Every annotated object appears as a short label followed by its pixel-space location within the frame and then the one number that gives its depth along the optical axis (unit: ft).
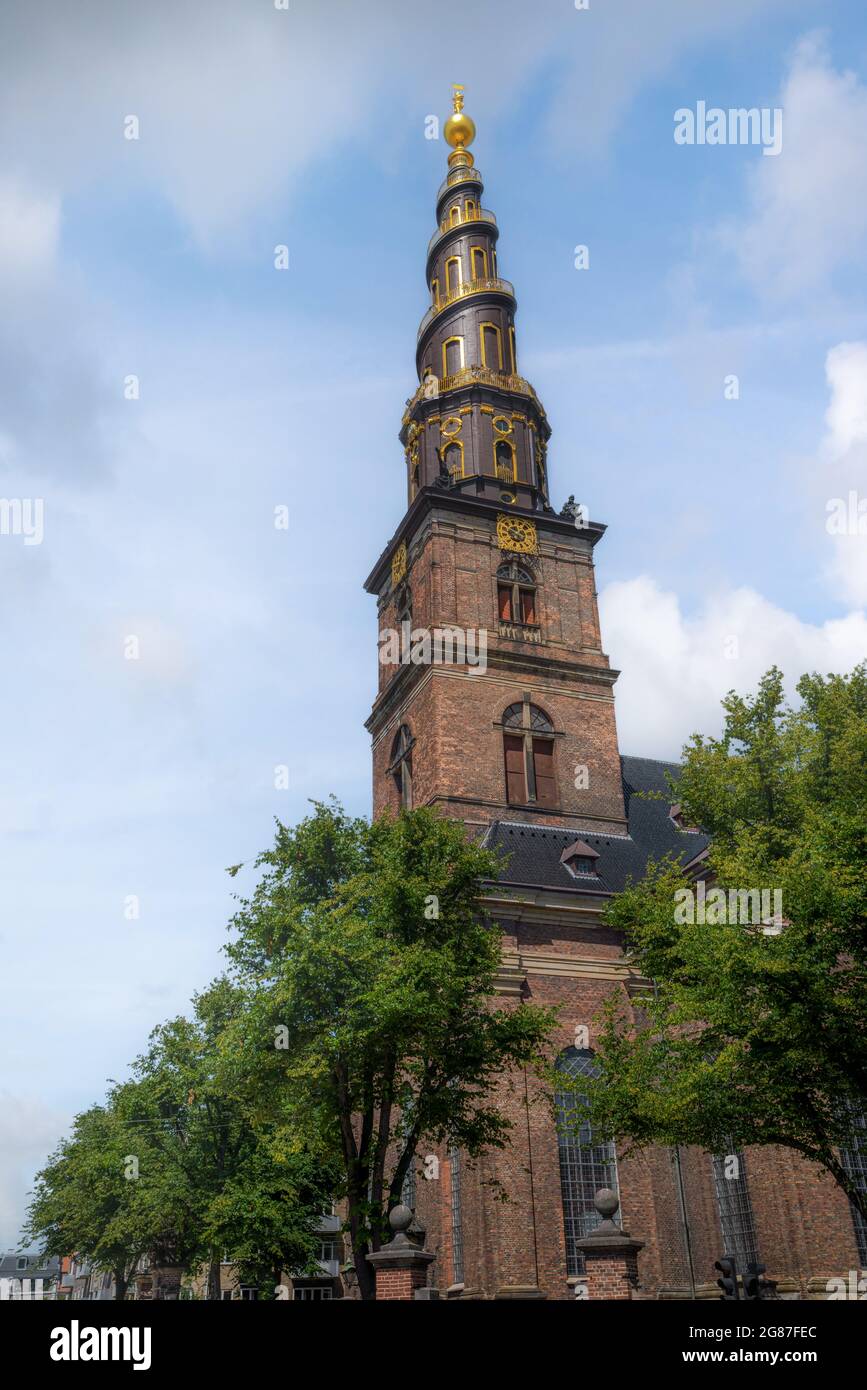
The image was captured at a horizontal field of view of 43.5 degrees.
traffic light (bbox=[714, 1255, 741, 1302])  71.56
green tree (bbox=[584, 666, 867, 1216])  53.21
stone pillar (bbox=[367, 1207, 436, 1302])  52.49
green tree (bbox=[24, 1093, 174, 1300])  97.96
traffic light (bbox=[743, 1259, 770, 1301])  68.85
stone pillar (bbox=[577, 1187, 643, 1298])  54.24
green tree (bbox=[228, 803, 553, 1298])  64.90
